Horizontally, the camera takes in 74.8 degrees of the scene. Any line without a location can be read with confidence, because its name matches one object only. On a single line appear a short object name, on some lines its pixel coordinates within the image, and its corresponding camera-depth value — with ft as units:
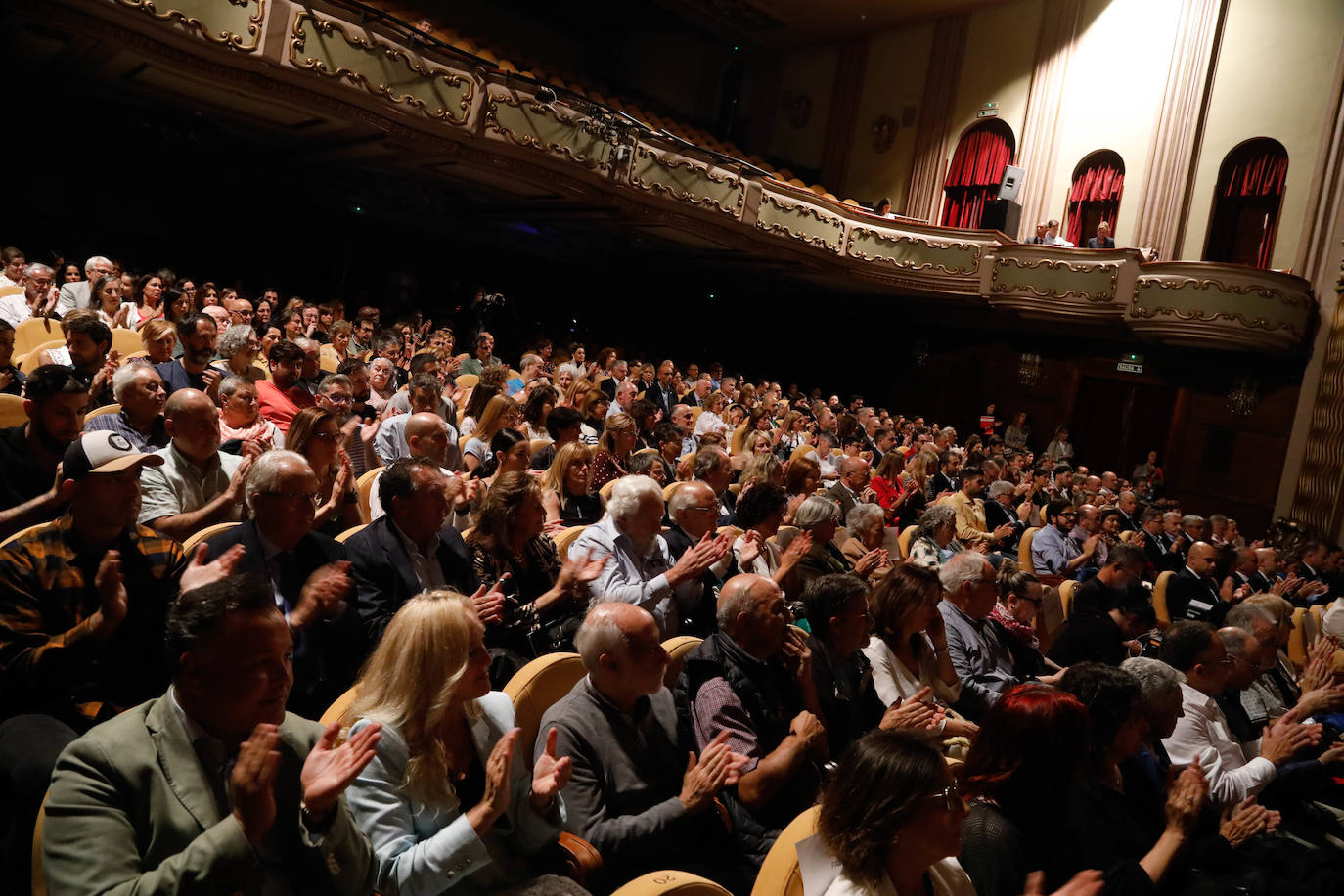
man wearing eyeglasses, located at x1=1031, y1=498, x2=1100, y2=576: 17.84
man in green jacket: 3.63
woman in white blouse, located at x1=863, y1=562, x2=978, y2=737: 8.59
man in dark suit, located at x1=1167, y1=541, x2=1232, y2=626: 16.40
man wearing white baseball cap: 5.06
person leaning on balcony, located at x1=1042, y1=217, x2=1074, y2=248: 36.24
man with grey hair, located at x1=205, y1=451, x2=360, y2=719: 6.61
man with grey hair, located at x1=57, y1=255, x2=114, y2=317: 18.33
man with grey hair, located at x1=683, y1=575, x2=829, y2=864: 6.30
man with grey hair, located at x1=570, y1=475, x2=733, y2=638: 8.59
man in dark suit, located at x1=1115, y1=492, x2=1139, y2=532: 23.46
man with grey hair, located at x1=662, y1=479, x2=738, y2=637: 9.92
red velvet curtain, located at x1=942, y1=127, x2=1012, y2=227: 40.91
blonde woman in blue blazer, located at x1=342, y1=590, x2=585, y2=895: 4.68
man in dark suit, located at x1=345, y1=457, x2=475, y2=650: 7.30
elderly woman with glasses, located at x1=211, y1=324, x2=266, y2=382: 13.25
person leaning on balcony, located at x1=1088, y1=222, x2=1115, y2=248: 35.56
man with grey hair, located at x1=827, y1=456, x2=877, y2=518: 16.16
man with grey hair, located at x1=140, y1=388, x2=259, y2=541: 7.93
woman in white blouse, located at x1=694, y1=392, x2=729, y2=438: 24.22
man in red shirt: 12.64
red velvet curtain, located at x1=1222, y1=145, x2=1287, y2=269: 34.17
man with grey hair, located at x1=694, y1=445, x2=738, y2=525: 13.32
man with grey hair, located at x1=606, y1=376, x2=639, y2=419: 22.74
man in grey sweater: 5.64
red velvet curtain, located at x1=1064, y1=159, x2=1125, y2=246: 37.63
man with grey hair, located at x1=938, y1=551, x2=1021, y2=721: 9.70
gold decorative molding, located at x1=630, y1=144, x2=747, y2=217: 28.22
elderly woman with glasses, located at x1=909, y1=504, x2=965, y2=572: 13.99
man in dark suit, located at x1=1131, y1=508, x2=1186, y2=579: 21.90
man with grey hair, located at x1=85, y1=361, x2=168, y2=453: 9.45
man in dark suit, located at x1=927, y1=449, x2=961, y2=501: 25.46
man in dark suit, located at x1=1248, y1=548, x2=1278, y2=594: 22.28
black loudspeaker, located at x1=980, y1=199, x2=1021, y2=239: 38.60
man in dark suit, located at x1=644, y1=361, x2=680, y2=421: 27.91
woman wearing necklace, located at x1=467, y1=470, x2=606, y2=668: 8.38
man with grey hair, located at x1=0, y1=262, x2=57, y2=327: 16.35
